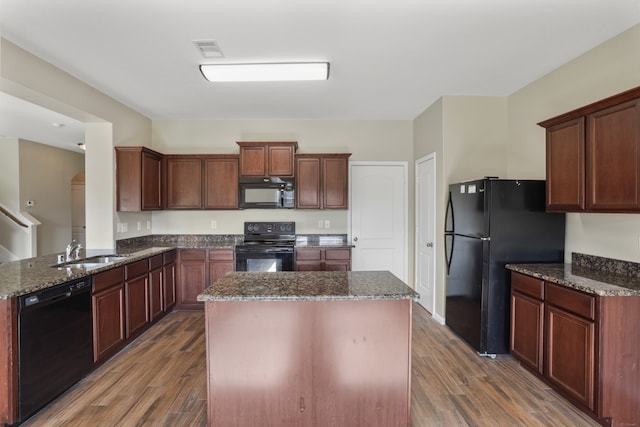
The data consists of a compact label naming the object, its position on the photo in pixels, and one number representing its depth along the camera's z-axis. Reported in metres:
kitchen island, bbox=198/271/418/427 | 1.80
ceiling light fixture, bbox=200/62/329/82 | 2.76
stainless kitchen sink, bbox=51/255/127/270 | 2.70
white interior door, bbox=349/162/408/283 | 4.62
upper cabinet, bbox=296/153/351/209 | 4.22
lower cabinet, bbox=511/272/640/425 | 1.92
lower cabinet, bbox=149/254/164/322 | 3.48
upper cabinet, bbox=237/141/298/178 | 4.16
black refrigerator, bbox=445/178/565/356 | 2.77
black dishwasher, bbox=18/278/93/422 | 1.95
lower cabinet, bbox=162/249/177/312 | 3.78
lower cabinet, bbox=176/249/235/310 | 4.05
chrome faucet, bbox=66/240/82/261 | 2.93
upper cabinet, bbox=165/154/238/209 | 4.29
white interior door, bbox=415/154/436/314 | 3.94
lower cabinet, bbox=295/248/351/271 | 4.03
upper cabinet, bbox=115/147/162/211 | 3.71
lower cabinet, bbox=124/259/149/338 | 3.05
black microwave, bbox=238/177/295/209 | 4.21
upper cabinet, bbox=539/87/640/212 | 1.94
